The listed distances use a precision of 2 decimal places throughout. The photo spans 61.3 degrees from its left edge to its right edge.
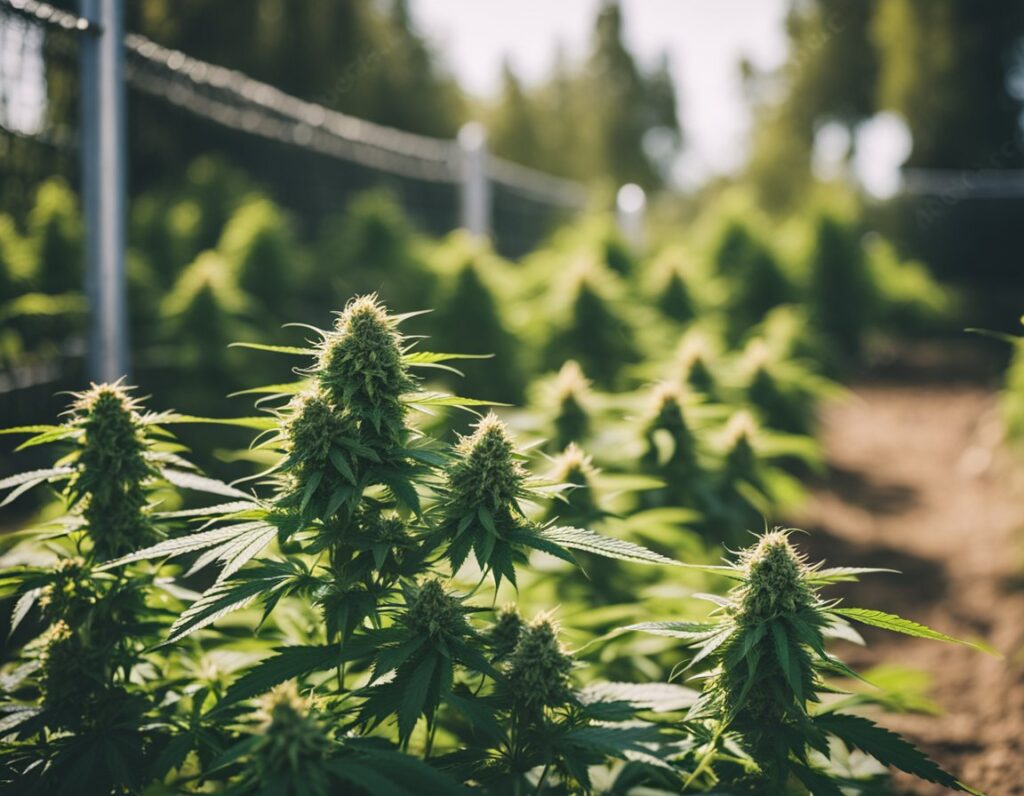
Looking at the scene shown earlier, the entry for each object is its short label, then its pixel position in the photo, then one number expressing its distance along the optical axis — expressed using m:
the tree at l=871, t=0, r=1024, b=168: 19.09
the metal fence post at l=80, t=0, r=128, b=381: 3.59
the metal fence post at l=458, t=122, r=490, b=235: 9.25
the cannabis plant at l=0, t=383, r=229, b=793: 1.61
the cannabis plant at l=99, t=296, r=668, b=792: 1.44
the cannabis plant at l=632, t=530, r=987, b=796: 1.44
